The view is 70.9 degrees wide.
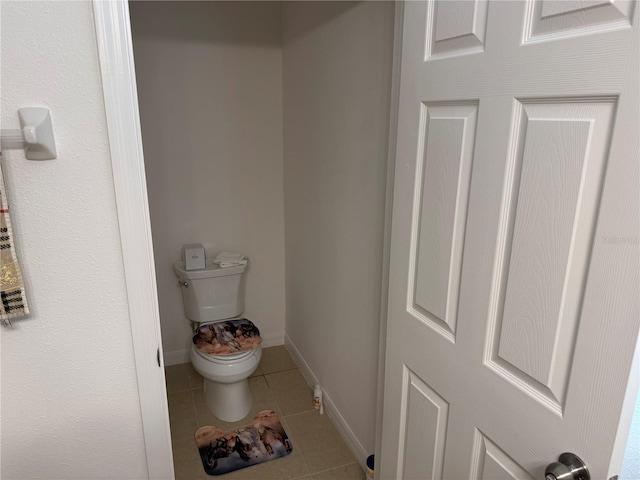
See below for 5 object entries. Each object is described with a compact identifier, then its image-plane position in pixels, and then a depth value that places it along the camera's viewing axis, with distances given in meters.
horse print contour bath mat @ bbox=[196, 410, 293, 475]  2.04
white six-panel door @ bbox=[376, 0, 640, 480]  0.75
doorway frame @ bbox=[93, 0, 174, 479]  0.89
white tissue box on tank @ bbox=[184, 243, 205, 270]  2.54
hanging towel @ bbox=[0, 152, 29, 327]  0.87
